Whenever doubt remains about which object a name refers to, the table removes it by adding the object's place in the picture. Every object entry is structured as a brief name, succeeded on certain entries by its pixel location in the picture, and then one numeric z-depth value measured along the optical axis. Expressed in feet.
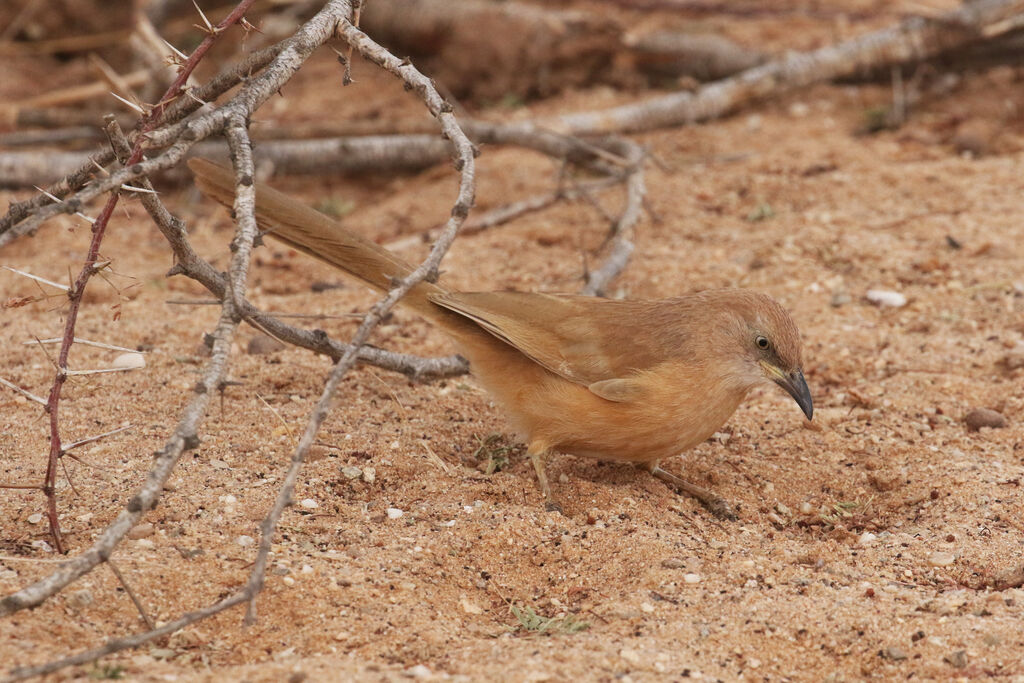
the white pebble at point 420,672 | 19.17
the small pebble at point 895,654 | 20.99
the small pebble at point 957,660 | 20.63
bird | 27.53
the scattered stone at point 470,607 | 22.57
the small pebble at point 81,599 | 20.33
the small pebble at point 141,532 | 22.91
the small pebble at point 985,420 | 30.76
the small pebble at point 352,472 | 27.32
